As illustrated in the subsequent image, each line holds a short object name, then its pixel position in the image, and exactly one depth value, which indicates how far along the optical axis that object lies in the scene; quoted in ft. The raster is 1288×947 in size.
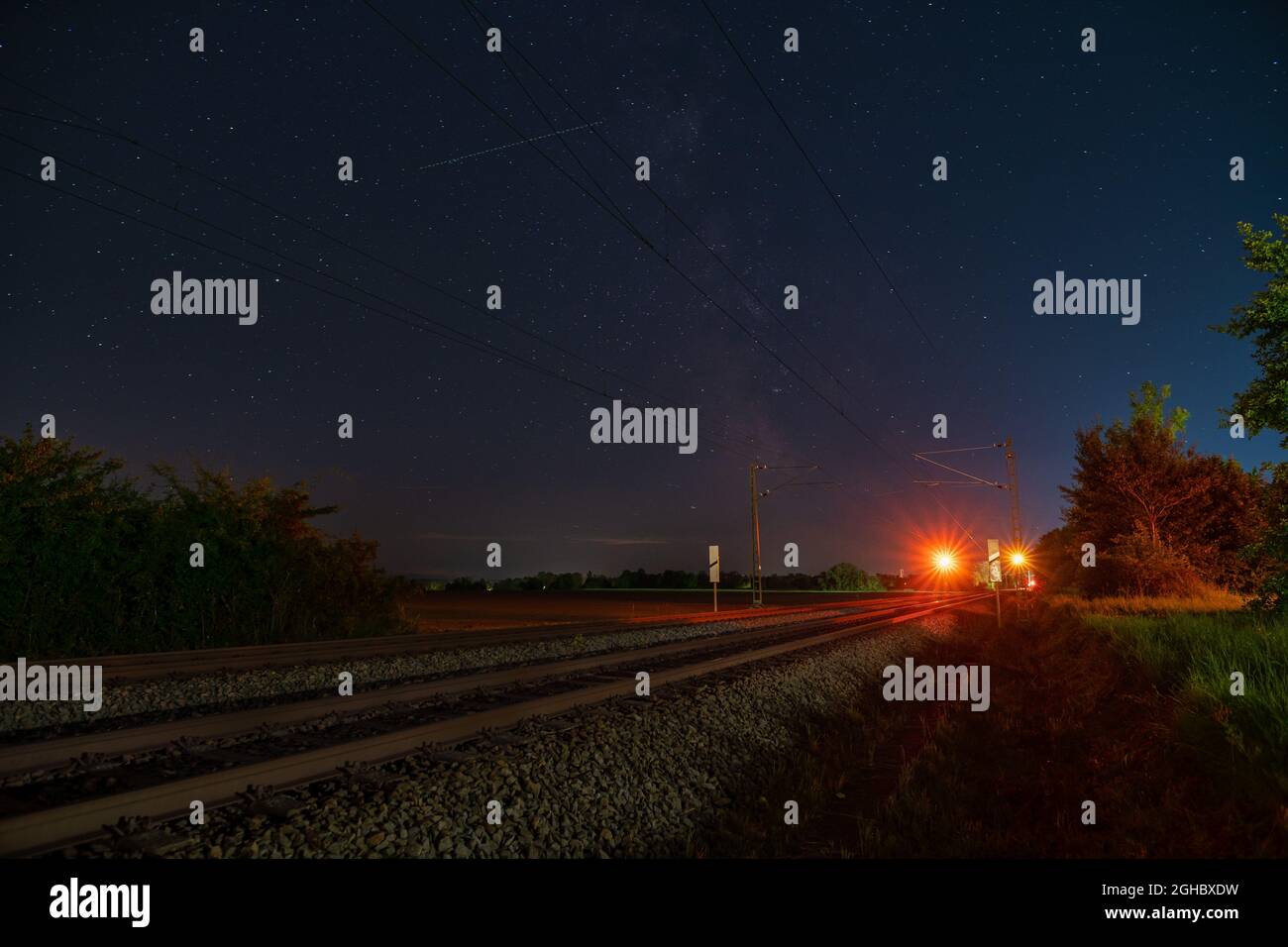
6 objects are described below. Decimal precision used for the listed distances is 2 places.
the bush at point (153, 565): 45.11
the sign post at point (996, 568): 79.46
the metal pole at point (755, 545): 147.23
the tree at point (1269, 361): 40.70
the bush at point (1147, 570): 94.32
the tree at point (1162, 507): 100.27
